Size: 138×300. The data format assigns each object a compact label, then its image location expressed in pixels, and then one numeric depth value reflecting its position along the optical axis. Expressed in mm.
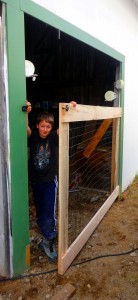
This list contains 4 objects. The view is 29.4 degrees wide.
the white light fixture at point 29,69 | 2726
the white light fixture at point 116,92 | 4712
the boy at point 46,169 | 3055
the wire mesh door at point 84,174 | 2721
